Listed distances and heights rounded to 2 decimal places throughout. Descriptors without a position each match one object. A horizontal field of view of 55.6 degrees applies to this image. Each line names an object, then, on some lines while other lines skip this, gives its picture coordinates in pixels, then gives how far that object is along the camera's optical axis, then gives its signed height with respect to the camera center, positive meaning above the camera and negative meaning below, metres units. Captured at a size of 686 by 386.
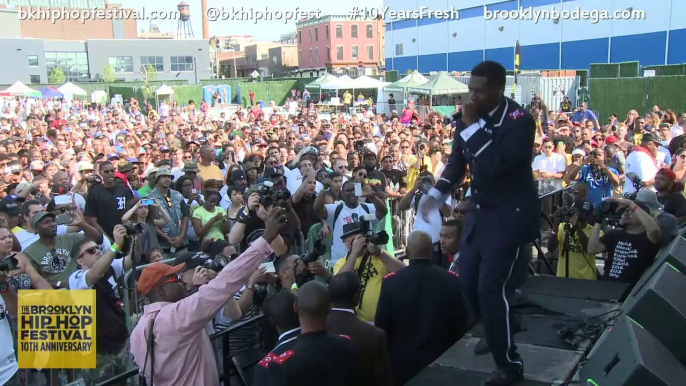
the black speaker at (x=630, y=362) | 2.91 -1.35
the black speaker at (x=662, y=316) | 3.62 -1.34
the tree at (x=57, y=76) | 63.75 +1.42
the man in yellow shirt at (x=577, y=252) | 6.39 -1.73
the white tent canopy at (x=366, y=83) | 27.87 +0.02
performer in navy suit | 3.29 -0.63
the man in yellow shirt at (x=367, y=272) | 5.11 -1.48
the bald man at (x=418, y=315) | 4.30 -1.53
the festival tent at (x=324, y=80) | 29.60 +0.19
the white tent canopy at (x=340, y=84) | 28.00 +0.02
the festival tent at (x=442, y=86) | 22.12 -0.15
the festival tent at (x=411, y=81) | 24.12 +0.03
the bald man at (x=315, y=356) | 3.15 -1.32
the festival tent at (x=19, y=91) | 31.47 +0.02
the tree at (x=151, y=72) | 61.84 +1.57
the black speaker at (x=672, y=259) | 4.57 -1.31
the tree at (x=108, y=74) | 62.27 +1.49
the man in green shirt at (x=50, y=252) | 5.77 -1.42
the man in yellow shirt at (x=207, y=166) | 10.16 -1.23
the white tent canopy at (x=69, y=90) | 35.28 +0.04
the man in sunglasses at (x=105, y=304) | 5.13 -1.72
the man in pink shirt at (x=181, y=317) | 3.44 -1.21
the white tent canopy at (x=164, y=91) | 38.54 -0.15
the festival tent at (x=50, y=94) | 34.22 -0.14
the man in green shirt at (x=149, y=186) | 8.51 -1.27
